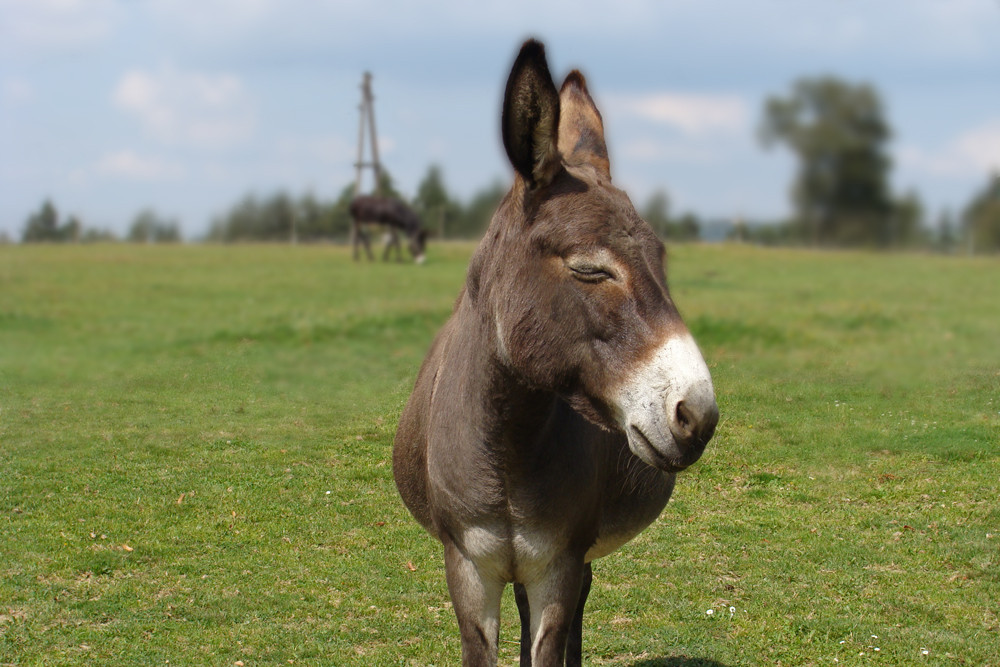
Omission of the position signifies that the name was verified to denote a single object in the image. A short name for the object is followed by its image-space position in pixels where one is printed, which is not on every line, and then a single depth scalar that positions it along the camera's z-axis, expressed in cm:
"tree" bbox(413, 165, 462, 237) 3731
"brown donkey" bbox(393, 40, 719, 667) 289
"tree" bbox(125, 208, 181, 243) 3788
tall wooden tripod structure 3312
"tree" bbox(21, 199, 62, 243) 3745
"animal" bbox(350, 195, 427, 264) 2981
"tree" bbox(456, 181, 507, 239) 3014
